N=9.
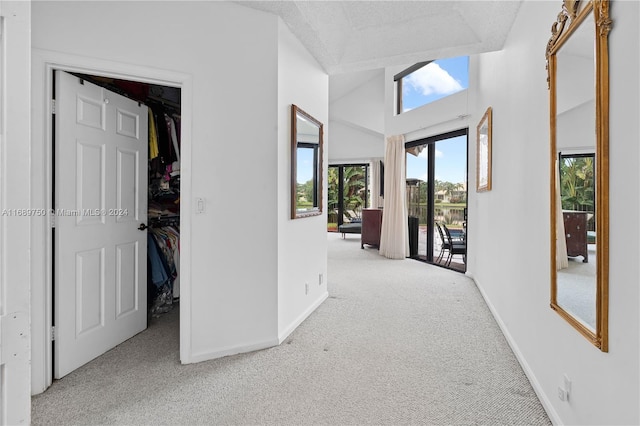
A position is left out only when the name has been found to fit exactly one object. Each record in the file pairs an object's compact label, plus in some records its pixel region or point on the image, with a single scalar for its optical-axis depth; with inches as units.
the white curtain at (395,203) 238.8
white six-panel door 81.0
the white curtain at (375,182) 359.6
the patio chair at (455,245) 199.9
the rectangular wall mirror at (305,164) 111.0
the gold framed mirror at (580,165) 46.8
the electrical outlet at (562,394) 60.3
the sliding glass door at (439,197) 205.5
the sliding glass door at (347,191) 380.2
